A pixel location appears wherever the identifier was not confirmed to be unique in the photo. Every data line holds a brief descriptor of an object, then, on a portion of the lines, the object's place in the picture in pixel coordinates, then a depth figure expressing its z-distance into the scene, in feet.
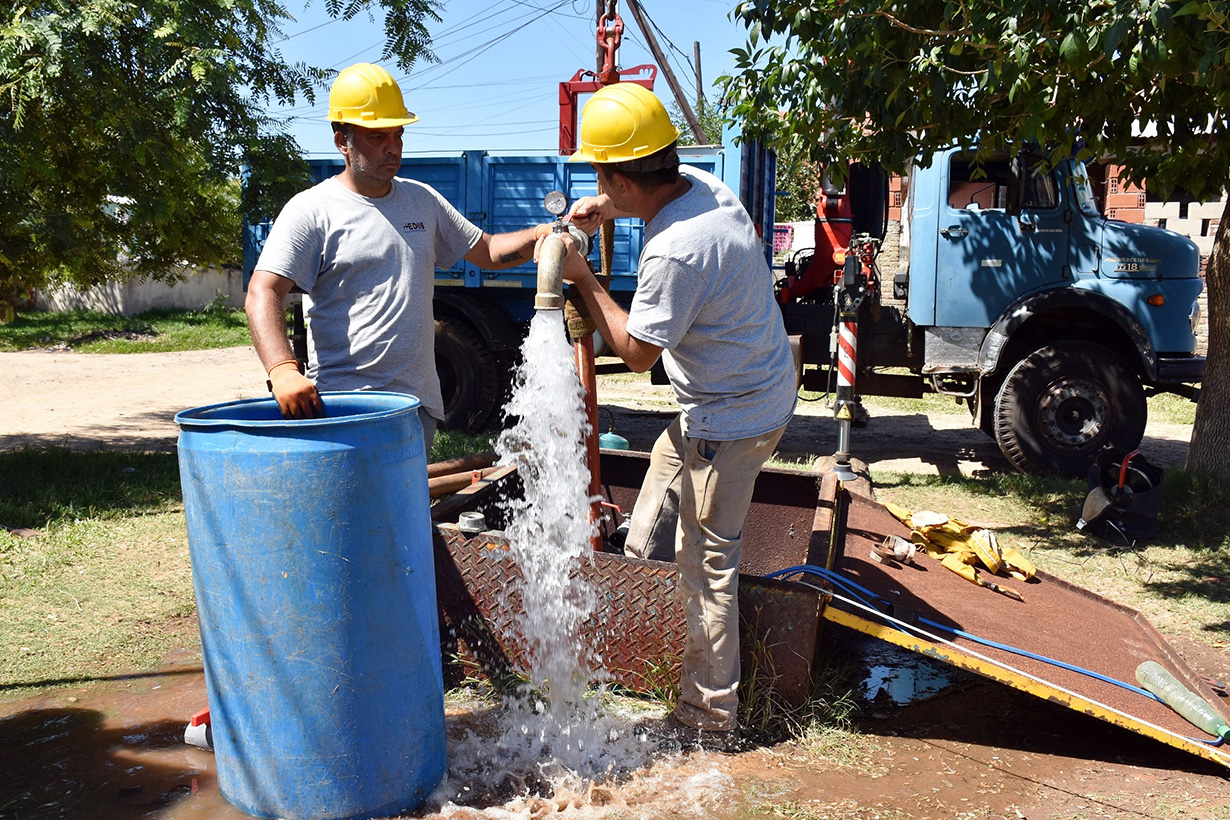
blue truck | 23.89
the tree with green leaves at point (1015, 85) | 13.15
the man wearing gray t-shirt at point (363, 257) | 10.29
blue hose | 10.75
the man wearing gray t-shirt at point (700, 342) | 9.05
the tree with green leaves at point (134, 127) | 16.97
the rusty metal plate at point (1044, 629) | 10.14
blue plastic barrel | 7.87
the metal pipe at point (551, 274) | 9.60
